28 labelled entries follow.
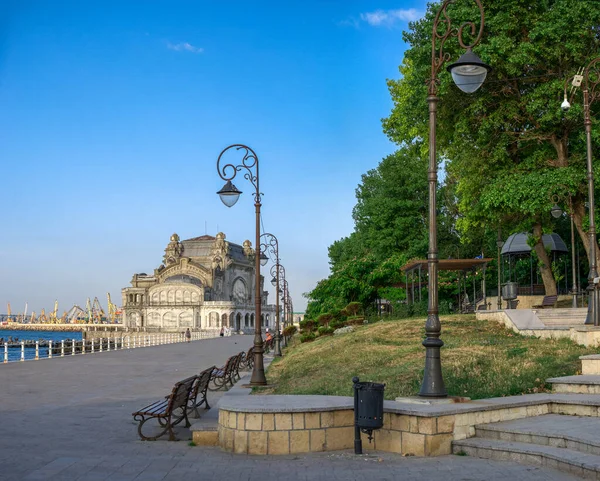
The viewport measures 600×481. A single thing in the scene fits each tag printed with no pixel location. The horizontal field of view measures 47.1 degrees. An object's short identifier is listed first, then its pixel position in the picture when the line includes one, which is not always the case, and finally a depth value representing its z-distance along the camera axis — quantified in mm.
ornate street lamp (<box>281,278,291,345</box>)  56688
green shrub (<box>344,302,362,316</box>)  36719
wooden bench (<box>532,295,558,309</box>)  27562
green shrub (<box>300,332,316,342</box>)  35625
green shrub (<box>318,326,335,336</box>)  34044
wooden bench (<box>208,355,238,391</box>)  18805
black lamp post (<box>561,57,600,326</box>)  18000
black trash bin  9102
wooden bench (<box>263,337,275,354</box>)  37062
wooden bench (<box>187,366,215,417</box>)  13098
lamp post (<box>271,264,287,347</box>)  40712
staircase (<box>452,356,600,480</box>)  7918
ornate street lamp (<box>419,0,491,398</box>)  10320
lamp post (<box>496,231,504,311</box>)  31438
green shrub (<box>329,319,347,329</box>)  34500
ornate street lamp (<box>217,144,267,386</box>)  16844
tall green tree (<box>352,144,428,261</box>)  44094
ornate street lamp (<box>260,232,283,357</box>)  38944
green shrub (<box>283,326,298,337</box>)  47444
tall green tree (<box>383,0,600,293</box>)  24438
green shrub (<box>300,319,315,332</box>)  38497
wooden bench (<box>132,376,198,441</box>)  10852
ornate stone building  146500
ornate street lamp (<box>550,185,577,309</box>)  23688
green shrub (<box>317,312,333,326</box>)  36156
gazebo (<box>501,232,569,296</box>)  37312
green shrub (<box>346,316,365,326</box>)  34322
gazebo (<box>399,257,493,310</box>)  29841
